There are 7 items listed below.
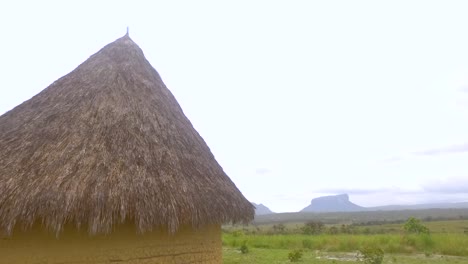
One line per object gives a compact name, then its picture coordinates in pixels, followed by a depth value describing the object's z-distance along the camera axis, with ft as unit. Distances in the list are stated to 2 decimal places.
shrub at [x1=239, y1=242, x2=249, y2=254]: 61.94
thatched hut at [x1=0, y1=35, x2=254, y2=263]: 15.66
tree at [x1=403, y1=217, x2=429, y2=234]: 88.91
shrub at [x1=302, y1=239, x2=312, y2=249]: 73.05
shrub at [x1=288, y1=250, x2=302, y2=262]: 53.57
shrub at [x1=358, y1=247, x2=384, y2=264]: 49.91
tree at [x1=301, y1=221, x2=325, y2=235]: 101.97
